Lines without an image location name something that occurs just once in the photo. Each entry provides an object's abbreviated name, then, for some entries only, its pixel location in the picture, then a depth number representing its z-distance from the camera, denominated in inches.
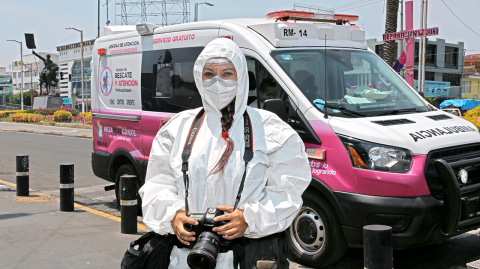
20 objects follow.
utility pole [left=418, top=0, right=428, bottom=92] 682.2
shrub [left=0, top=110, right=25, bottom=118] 1855.2
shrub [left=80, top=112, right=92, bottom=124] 1301.7
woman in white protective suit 87.1
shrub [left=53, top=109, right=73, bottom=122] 1451.9
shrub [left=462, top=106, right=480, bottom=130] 437.7
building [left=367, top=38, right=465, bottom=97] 2116.1
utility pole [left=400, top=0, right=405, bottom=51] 844.5
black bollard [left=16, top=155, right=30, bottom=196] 314.2
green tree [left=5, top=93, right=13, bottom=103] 4480.6
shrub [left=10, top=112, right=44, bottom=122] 1508.9
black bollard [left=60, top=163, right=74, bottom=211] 272.2
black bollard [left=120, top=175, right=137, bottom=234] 226.5
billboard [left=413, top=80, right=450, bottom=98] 2035.9
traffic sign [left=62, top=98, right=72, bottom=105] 2893.7
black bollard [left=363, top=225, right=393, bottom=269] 119.8
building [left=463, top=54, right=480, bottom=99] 2334.8
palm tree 641.0
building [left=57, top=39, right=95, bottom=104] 4114.2
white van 161.2
